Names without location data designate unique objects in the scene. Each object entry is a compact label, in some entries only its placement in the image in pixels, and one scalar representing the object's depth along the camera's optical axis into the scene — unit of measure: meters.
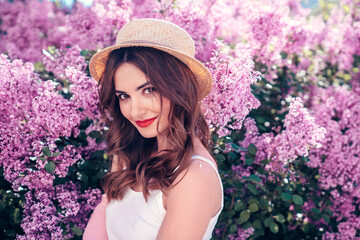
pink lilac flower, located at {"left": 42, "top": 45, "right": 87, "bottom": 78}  2.74
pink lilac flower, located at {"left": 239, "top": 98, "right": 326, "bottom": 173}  2.26
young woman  1.54
